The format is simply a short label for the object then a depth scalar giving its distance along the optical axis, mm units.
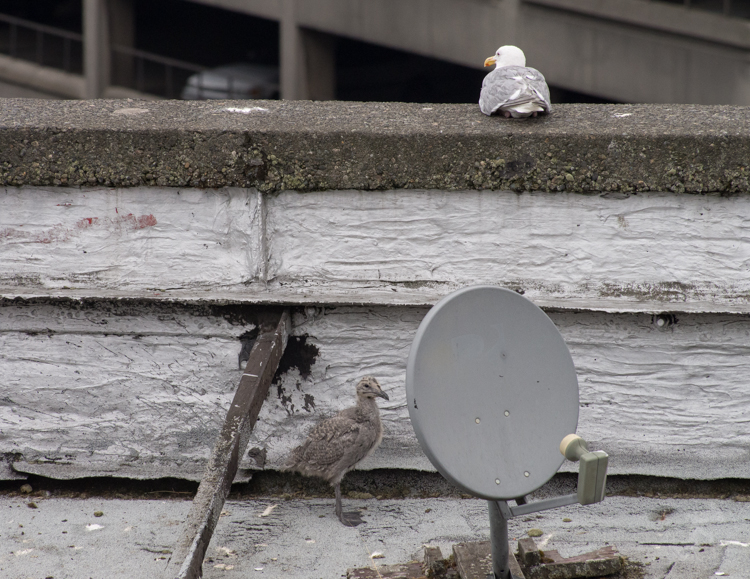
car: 35187
